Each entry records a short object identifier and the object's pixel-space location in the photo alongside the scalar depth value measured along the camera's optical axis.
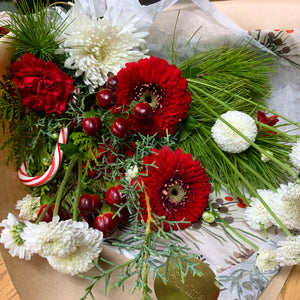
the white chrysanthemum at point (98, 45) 0.51
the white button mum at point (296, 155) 0.43
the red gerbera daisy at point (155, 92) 0.51
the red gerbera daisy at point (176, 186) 0.49
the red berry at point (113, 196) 0.48
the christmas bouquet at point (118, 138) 0.49
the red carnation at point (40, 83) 0.50
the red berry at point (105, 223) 0.46
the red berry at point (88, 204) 0.47
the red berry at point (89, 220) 0.49
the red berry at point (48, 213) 0.45
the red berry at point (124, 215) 0.50
